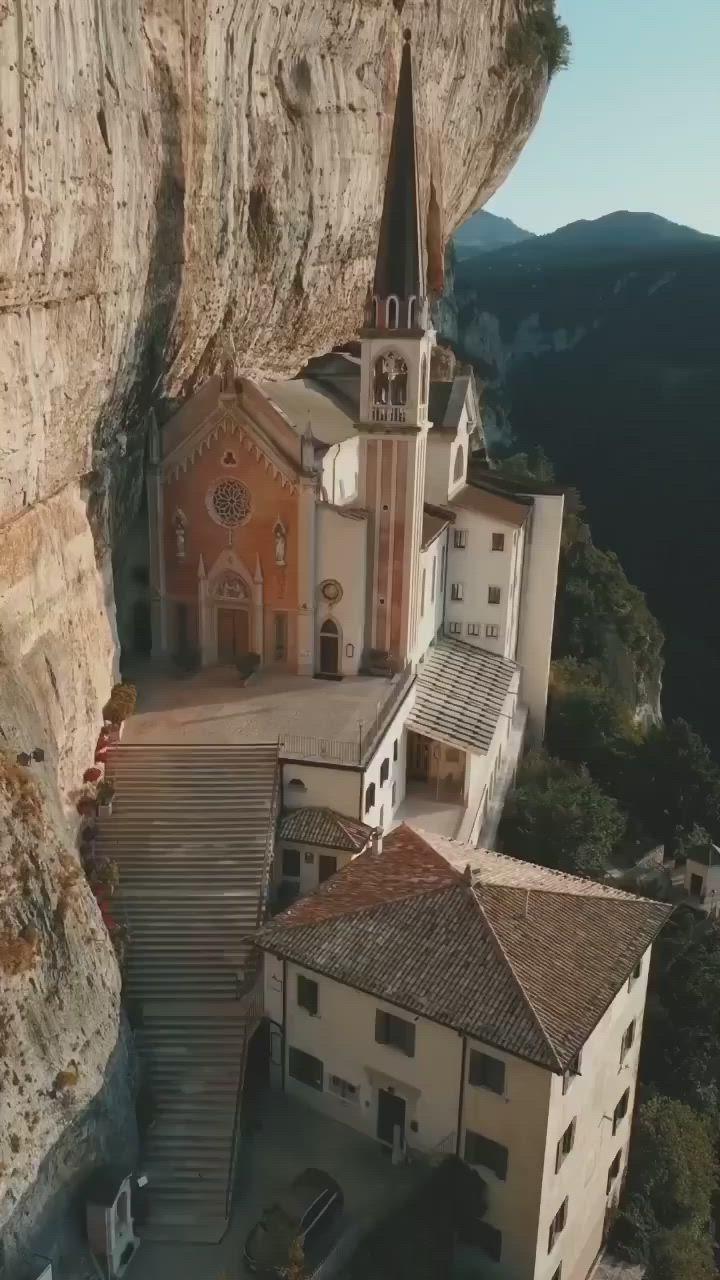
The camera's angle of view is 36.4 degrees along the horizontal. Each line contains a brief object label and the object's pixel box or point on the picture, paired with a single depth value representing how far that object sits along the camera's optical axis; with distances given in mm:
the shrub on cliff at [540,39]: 58872
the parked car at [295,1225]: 20625
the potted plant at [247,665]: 35781
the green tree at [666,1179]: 26203
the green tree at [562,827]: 38531
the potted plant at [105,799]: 28375
